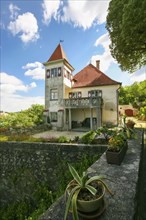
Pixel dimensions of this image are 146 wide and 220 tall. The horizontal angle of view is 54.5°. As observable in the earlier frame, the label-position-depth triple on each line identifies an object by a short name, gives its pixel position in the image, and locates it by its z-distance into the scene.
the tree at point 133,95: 41.19
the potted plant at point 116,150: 3.45
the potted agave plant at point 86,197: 1.59
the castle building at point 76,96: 16.33
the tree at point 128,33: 8.09
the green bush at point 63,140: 7.08
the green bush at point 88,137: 6.38
